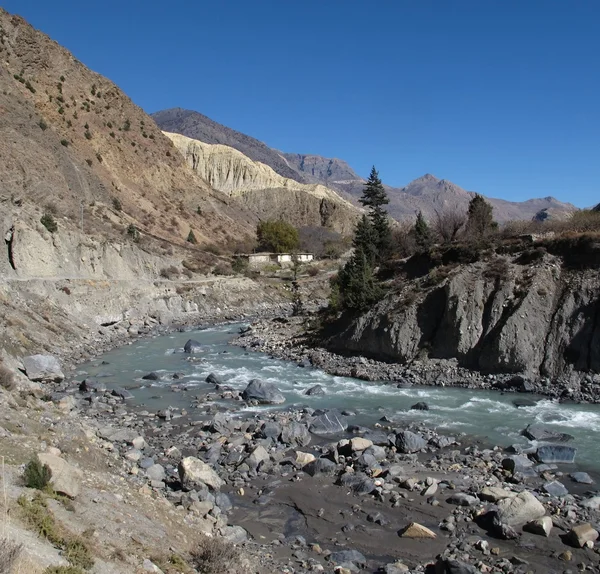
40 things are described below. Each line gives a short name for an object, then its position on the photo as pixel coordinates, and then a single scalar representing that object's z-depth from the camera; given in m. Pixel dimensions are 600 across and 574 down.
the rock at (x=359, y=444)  15.71
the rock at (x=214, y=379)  25.70
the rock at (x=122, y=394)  22.56
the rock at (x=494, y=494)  12.49
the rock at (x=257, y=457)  14.84
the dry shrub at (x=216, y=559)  8.91
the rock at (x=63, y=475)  9.96
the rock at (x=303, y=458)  15.16
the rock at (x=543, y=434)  17.12
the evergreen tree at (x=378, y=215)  47.81
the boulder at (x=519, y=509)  11.37
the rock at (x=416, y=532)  11.18
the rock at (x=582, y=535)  10.68
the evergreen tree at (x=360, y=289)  31.58
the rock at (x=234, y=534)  10.93
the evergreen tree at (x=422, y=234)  37.05
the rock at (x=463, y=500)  12.36
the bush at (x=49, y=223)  42.97
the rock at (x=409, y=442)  16.16
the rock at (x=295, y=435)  16.89
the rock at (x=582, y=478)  13.85
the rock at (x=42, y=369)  24.14
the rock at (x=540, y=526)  11.06
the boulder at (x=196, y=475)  13.09
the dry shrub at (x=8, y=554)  6.12
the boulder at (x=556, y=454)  15.23
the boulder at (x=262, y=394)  22.14
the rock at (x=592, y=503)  12.23
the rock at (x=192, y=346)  34.44
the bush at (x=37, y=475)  9.66
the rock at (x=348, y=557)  10.36
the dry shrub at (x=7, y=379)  18.14
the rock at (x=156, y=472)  13.53
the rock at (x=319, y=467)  14.51
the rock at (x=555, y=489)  13.02
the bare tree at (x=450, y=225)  39.48
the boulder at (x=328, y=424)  18.20
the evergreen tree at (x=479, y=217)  36.53
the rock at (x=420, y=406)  20.97
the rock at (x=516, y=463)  14.41
